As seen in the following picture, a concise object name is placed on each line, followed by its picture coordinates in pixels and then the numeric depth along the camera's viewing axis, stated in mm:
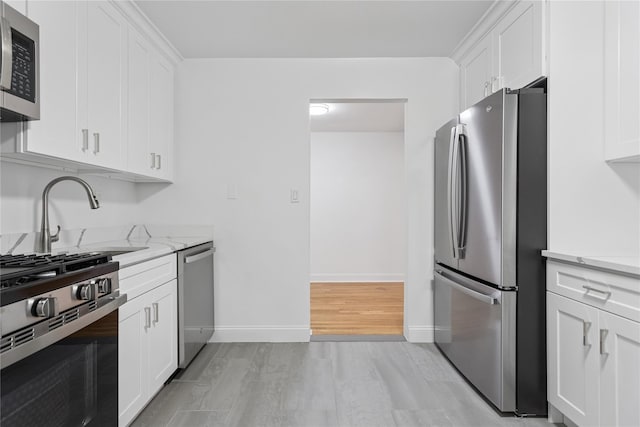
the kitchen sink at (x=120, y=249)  2393
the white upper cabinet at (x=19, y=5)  1488
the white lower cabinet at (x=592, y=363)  1540
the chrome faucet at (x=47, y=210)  2000
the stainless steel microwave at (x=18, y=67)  1327
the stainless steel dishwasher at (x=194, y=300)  2562
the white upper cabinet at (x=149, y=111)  2561
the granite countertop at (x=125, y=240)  1943
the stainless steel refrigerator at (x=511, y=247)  2090
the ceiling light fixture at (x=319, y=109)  4672
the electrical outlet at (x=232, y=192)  3371
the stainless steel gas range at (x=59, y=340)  1060
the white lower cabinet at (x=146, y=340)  1831
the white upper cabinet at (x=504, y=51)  2172
